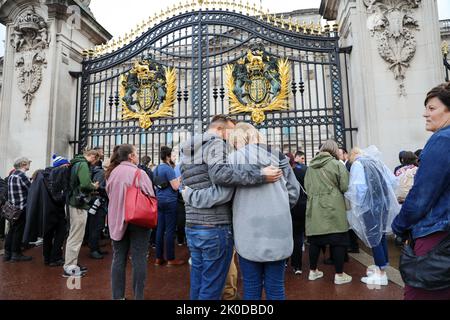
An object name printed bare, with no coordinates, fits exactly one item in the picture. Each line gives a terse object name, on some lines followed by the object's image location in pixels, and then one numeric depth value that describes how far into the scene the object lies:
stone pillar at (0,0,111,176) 8.00
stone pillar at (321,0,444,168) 6.42
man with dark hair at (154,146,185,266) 4.87
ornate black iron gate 7.65
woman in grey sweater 2.29
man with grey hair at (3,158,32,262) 5.43
